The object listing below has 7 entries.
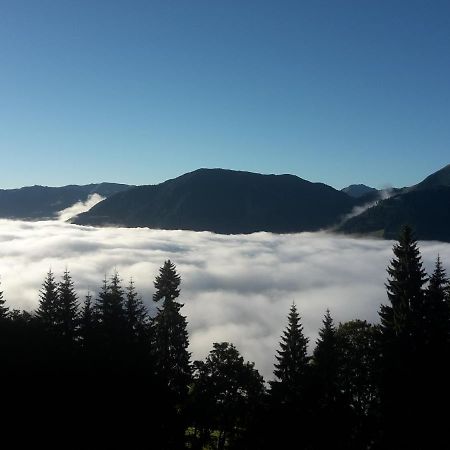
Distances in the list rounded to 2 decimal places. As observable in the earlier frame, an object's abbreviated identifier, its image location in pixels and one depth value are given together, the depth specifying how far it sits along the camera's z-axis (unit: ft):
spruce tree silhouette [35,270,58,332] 163.43
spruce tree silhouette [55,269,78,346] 160.86
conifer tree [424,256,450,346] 144.66
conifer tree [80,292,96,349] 133.00
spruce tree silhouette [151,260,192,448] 160.56
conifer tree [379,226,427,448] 132.87
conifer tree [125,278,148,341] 148.78
